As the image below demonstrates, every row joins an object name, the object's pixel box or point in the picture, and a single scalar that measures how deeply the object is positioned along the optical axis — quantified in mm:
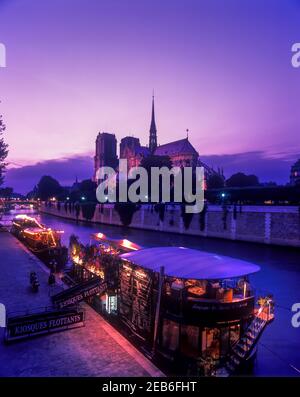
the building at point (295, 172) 124025
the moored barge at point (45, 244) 24203
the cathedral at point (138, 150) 108312
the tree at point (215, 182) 84438
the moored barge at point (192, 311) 9664
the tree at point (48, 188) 146625
